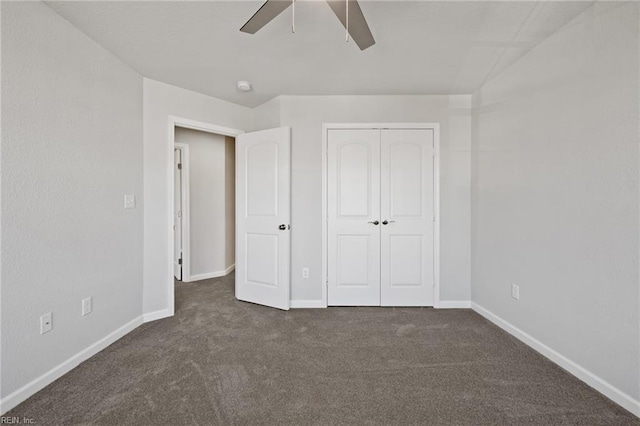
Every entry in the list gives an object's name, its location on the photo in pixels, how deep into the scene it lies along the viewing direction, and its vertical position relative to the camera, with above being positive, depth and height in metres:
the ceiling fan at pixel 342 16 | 1.24 +0.99
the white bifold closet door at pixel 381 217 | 2.90 -0.08
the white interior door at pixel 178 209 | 3.74 +0.02
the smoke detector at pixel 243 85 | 2.57 +1.26
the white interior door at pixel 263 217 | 2.82 -0.07
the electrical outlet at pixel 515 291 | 2.24 -0.71
